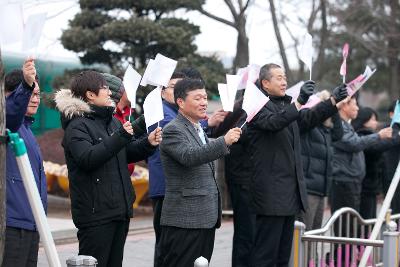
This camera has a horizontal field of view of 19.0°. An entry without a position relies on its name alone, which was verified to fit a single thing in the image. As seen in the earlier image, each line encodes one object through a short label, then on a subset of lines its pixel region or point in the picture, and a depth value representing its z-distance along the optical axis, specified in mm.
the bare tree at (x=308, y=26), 24391
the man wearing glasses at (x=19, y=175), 6487
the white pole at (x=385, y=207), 9570
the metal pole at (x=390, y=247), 8509
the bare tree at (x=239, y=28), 23374
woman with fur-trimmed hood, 7837
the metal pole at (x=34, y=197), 5646
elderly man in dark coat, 9581
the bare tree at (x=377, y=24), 29946
